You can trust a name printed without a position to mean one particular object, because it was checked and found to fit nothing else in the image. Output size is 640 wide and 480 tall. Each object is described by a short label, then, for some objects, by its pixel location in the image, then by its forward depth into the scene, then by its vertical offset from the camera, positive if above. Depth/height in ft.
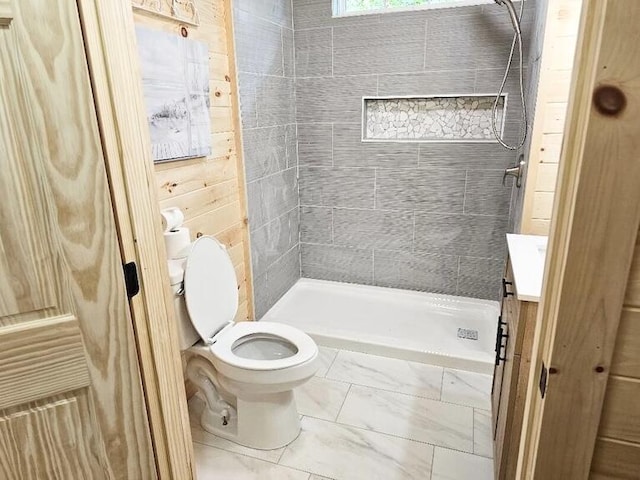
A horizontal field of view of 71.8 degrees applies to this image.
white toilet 5.80 -3.22
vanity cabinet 4.35 -2.77
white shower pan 8.18 -4.29
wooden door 2.63 -0.98
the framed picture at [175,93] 5.56 +0.31
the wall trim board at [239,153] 7.23 -0.65
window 8.52 +2.06
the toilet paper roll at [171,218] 5.67 -1.28
